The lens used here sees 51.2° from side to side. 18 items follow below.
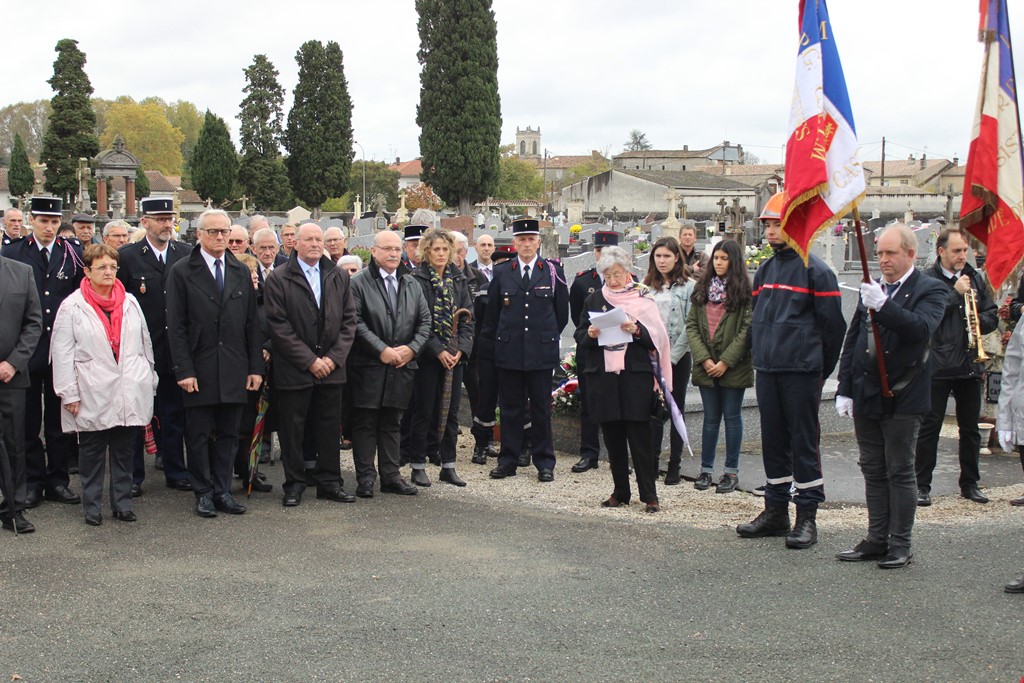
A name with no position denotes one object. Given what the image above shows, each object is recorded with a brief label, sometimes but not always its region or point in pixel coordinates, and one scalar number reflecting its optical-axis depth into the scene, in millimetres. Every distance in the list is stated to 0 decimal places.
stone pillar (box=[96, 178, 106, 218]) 49219
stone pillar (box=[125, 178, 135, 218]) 50284
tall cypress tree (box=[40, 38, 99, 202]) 56753
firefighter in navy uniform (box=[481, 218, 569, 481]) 8734
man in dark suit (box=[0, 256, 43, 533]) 6801
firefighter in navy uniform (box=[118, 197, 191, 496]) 8125
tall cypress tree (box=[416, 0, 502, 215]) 54406
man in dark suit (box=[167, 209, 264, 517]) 7348
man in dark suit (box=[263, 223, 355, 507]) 7676
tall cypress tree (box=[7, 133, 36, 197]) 67125
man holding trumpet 8016
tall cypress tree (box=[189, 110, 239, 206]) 66938
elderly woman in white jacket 7070
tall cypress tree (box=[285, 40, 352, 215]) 62656
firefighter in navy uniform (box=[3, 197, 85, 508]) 7543
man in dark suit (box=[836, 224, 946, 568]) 6051
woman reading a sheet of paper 7566
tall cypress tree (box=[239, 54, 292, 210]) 62844
